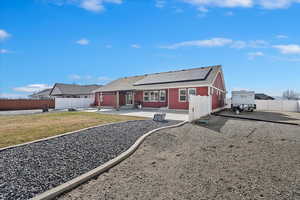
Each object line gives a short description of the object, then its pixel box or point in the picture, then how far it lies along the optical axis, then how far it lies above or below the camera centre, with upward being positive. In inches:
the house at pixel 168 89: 633.6 +60.6
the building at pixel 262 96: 1194.0 +49.1
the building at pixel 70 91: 1439.5 +101.3
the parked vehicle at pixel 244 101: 687.1 +5.2
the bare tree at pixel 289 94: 1775.3 +102.6
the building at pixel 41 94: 1797.5 +84.4
